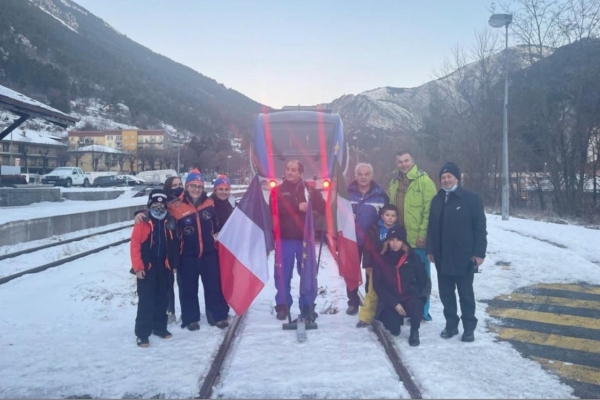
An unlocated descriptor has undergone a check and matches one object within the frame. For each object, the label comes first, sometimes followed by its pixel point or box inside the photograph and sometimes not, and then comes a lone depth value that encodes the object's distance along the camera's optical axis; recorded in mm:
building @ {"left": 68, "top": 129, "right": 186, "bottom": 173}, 87812
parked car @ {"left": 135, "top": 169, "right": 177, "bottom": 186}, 55284
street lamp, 18031
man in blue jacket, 6148
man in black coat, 5324
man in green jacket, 5738
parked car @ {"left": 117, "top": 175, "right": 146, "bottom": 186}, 58812
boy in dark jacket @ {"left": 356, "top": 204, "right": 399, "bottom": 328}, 5703
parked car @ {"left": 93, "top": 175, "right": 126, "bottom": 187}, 54644
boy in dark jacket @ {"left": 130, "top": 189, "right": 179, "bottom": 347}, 5297
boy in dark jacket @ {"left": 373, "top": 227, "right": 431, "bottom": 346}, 5480
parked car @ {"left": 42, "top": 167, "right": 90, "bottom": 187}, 46594
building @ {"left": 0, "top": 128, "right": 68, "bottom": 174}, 76500
